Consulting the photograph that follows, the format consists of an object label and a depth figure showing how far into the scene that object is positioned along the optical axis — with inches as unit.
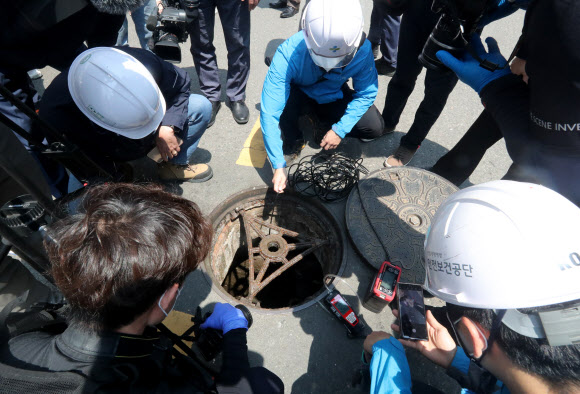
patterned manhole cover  102.8
